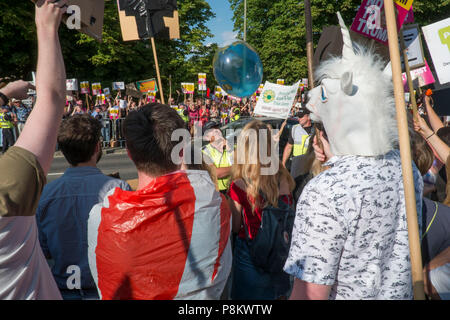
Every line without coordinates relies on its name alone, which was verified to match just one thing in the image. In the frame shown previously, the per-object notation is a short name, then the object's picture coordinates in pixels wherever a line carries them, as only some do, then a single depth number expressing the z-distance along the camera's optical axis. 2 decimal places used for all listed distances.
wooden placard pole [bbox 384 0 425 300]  1.02
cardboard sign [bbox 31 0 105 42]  1.27
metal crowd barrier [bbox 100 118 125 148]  13.32
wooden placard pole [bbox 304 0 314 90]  2.26
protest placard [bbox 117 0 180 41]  3.15
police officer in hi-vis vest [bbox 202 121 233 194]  3.42
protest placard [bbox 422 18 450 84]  3.51
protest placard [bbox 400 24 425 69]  4.00
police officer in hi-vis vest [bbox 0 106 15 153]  11.08
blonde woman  2.24
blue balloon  4.19
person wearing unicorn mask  1.16
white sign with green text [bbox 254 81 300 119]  5.55
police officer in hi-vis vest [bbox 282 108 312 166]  4.62
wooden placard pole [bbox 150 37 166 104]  2.85
